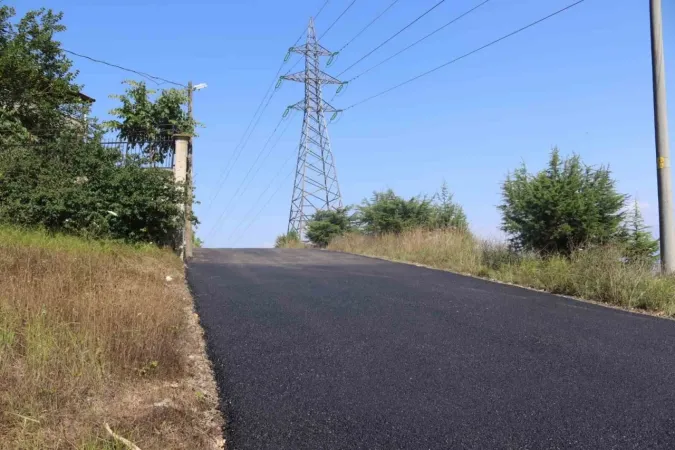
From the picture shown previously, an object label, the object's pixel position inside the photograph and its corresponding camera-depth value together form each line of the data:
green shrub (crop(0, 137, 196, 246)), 12.23
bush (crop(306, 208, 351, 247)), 30.62
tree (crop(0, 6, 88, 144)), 16.48
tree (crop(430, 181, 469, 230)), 23.62
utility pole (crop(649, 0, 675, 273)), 10.52
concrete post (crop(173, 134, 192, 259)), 14.89
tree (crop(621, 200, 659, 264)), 12.45
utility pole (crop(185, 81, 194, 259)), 15.18
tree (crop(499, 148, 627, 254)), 12.57
